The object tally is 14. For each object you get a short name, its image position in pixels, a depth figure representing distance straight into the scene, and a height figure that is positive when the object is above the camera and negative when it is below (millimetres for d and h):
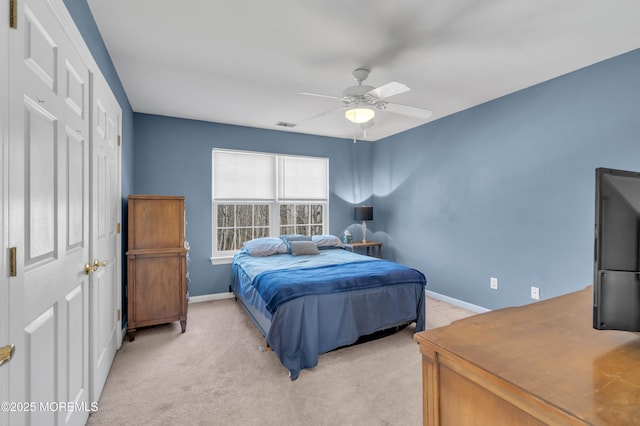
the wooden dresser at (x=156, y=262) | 2922 -511
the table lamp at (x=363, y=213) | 5168 -26
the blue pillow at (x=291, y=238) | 4301 -398
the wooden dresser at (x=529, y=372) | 662 -415
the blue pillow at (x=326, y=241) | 4535 -462
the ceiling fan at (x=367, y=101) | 2447 +972
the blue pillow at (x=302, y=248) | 4078 -507
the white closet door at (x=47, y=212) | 979 -6
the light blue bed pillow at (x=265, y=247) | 4035 -487
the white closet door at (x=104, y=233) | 1882 -163
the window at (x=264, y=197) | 4484 +234
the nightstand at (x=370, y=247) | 5001 -613
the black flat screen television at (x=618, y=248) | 843 -102
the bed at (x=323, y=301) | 2414 -822
